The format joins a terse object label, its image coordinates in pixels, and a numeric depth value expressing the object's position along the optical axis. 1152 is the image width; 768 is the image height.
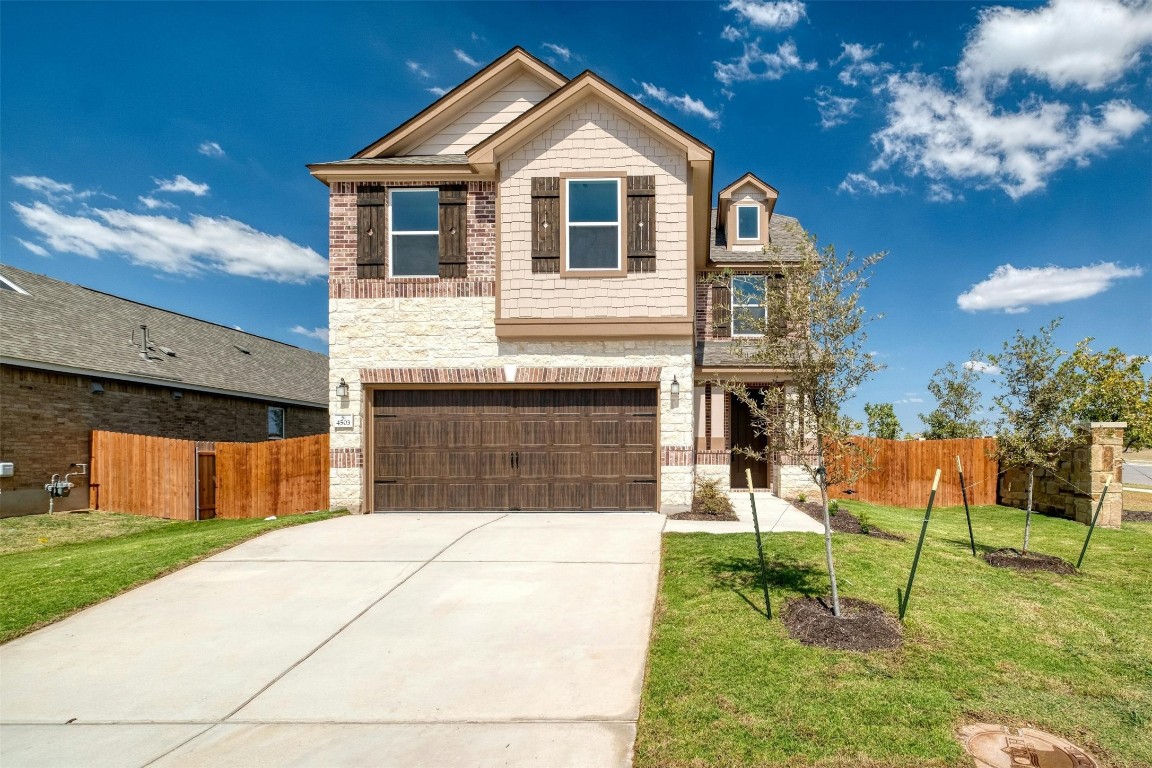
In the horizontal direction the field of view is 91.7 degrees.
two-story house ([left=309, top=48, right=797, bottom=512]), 10.71
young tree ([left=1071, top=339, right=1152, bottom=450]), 19.20
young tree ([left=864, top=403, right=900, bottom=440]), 22.00
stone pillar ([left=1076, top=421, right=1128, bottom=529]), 11.48
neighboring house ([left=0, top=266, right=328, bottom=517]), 13.01
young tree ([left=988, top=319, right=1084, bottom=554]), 7.84
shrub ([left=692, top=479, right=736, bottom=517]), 10.80
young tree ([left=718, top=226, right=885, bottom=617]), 5.35
